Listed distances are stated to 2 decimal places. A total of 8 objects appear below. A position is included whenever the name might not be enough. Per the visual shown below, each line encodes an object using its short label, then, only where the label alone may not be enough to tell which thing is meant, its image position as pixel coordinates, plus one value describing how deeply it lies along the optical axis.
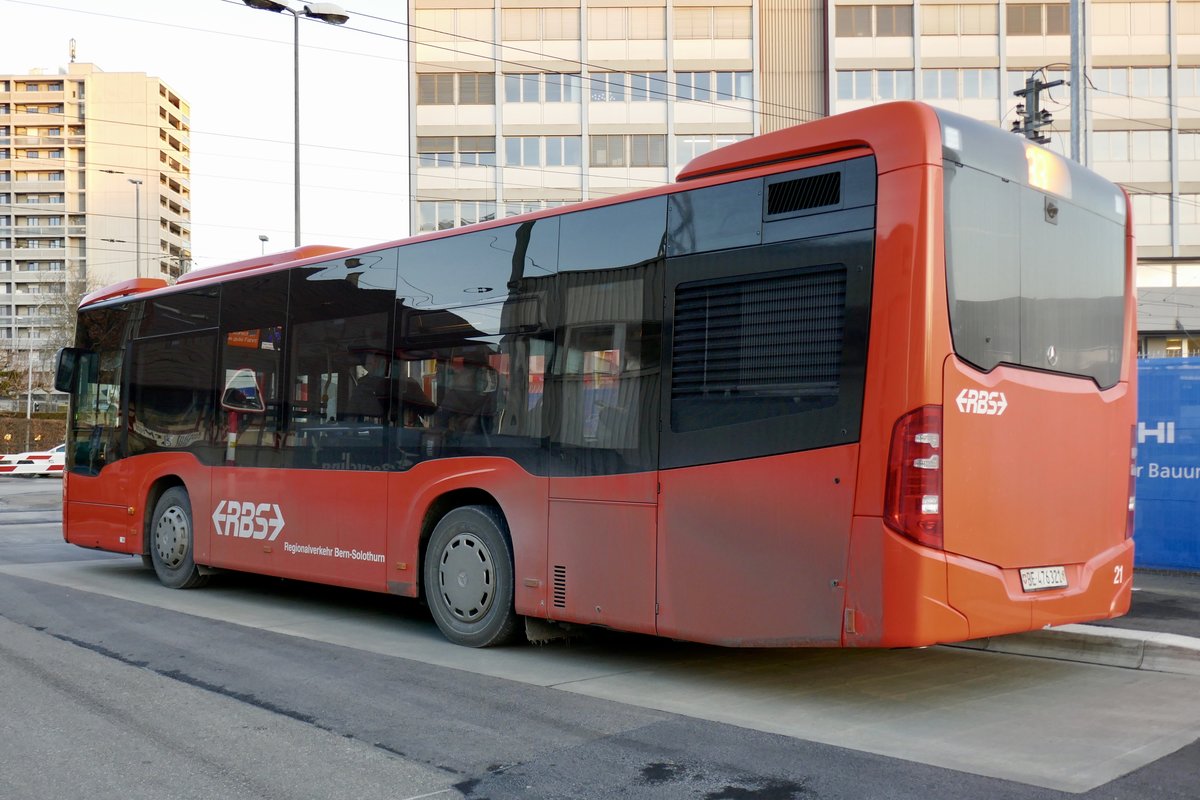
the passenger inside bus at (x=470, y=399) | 8.50
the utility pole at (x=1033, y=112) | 21.56
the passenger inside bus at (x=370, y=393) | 9.48
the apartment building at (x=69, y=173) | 114.19
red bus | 6.07
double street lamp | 19.97
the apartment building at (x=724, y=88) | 53.56
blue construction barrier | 11.84
